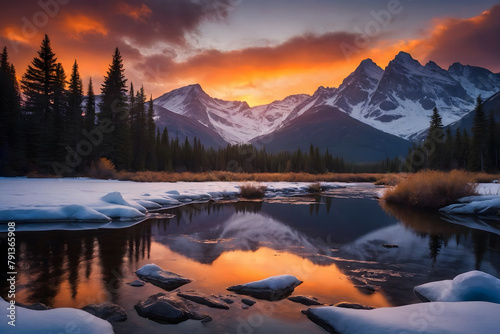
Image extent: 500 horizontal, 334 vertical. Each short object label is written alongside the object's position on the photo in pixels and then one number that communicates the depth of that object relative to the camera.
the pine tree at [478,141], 62.25
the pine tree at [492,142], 66.19
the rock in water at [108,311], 4.92
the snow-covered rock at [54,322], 3.93
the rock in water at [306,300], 5.71
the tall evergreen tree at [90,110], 43.53
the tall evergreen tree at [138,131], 52.22
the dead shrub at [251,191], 26.95
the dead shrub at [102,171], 33.28
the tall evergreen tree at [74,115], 38.06
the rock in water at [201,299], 5.54
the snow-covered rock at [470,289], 5.26
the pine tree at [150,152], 58.09
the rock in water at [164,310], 4.97
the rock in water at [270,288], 6.06
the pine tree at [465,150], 72.80
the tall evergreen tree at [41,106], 36.44
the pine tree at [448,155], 75.75
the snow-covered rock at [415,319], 4.02
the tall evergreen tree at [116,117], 42.56
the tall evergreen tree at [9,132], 31.41
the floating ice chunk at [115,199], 15.06
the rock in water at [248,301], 5.66
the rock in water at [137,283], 6.44
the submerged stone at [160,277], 6.53
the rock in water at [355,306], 5.43
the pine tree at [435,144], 67.94
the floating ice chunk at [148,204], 17.33
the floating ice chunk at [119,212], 13.75
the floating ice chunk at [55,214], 11.73
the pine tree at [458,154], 74.18
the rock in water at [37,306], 4.97
